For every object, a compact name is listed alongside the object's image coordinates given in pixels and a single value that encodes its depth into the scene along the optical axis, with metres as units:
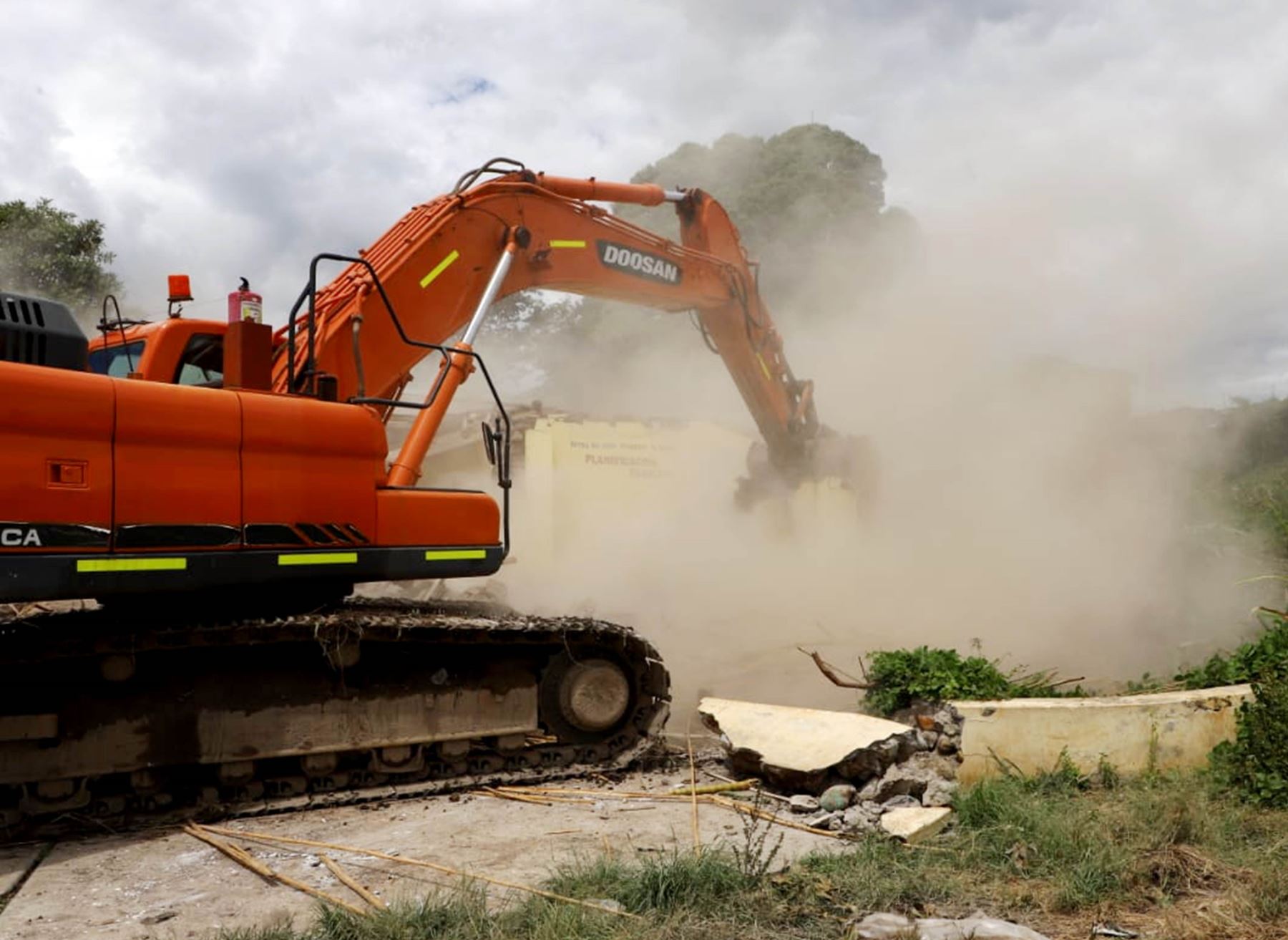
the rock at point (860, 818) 5.11
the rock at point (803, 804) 5.52
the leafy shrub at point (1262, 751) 5.12
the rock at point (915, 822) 4.86
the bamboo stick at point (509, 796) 5.60
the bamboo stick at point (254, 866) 3.95
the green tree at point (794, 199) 33.03
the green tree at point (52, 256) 18.88
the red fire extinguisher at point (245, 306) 5.52
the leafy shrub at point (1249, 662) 6.22
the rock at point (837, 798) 5.47
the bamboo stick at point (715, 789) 5.76
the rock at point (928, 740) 5.91
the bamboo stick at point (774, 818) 5.07
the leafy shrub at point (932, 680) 6.30
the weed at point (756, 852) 4.01
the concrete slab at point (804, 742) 5.73
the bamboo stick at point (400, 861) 3.85
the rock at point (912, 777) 5.50
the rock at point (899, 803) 5.37
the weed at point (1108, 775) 5.68
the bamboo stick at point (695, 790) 4.50
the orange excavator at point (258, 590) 4.61
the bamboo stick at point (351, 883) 3.98
